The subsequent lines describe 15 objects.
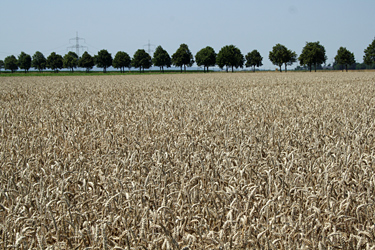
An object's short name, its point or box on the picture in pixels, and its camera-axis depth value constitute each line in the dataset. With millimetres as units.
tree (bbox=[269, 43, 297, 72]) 105500
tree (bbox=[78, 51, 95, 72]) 128750
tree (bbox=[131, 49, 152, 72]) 126250
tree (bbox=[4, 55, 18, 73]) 146250
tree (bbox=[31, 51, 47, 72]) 146850
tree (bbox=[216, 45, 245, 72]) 111500
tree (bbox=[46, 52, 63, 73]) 136500
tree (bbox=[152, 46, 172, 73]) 122875
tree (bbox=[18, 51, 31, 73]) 139750
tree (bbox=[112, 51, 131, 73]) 129250
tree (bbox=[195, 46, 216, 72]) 119125
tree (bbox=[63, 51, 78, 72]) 130525
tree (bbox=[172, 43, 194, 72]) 118625
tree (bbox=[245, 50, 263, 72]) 145375
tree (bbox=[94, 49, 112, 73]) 134500
